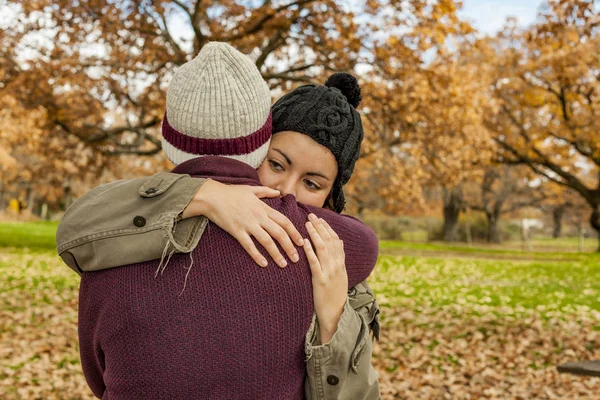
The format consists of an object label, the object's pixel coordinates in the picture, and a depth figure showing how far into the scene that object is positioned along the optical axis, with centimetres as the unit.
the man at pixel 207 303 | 136
